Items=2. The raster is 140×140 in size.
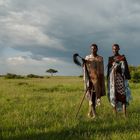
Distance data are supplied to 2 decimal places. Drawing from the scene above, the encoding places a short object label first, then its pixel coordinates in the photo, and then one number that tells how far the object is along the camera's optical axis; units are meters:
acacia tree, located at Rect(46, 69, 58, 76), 50.08
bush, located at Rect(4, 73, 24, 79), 33.44
